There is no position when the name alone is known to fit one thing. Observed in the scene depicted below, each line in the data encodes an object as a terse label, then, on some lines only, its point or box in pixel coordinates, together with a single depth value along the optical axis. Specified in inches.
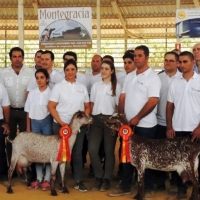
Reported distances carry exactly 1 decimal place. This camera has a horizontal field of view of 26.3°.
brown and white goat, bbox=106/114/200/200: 225.4
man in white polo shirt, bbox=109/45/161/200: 230.9
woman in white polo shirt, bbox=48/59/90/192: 244.2
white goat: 243.5
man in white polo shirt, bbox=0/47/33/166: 269.4
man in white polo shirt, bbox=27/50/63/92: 262.3
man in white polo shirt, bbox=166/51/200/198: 226.1
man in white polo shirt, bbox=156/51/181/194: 245.2
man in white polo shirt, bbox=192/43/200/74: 251.8
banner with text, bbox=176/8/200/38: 408.6
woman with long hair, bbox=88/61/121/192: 247.1
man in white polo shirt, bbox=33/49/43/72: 283.4
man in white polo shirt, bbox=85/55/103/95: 291.2
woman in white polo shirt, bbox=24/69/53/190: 250.3
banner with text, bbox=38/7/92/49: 411.8
